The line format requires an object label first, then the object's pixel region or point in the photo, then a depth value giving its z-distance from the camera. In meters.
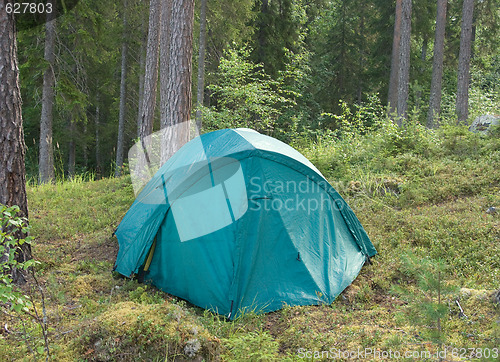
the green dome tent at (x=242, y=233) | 4.23
